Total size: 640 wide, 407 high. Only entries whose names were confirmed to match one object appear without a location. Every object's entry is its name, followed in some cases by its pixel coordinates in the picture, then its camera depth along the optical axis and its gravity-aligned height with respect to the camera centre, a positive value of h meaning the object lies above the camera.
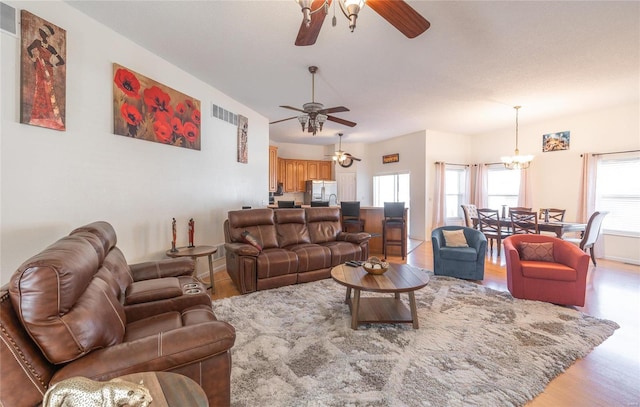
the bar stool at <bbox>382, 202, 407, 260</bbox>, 5.29 -0.52
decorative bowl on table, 2.71 -0.71
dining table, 4.44 -0.50
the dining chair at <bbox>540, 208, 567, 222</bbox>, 5.23 -0.35
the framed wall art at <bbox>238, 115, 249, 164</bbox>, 4.89 +1.03
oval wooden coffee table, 2.43 -0.81
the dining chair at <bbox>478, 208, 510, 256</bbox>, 5.26 -0.57
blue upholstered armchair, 3.79 -0.80
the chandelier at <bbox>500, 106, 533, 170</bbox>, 5.21 +0.71
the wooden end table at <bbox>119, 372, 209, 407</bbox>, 0.90 -0.68
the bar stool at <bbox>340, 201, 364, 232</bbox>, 5.48 -0.44
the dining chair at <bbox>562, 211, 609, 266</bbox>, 4.32 -0.58
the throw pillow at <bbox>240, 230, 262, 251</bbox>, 3.50 -0.58
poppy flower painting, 2.81 +0.99
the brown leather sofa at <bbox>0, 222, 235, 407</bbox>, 0.97 -0.61
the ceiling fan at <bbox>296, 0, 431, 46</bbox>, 1.56 +1.21
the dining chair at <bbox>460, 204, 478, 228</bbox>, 6.07 -0.38
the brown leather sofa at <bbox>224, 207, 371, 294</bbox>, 3.40 -0.74
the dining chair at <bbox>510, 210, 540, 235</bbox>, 4.77 -0.45
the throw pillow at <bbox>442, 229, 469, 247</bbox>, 4.07 -0.63
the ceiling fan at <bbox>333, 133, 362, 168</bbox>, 6.93 +1.04
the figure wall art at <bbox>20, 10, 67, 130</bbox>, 2.03 +0.96
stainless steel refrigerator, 8.32 +0.15
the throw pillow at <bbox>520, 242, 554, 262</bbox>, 3.25 -0.66
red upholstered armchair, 2.92 -0.80
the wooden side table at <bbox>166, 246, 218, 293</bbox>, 3.08 -0.66
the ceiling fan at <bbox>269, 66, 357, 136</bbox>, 3.44 +1.08
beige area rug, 1.71 -1.23
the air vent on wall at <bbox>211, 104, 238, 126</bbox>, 4.22 +1.33
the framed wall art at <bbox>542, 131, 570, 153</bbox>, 5.69 +1.20
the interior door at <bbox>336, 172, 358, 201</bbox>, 8.65 +0.32
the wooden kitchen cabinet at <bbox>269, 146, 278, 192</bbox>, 7.11 +0.74
